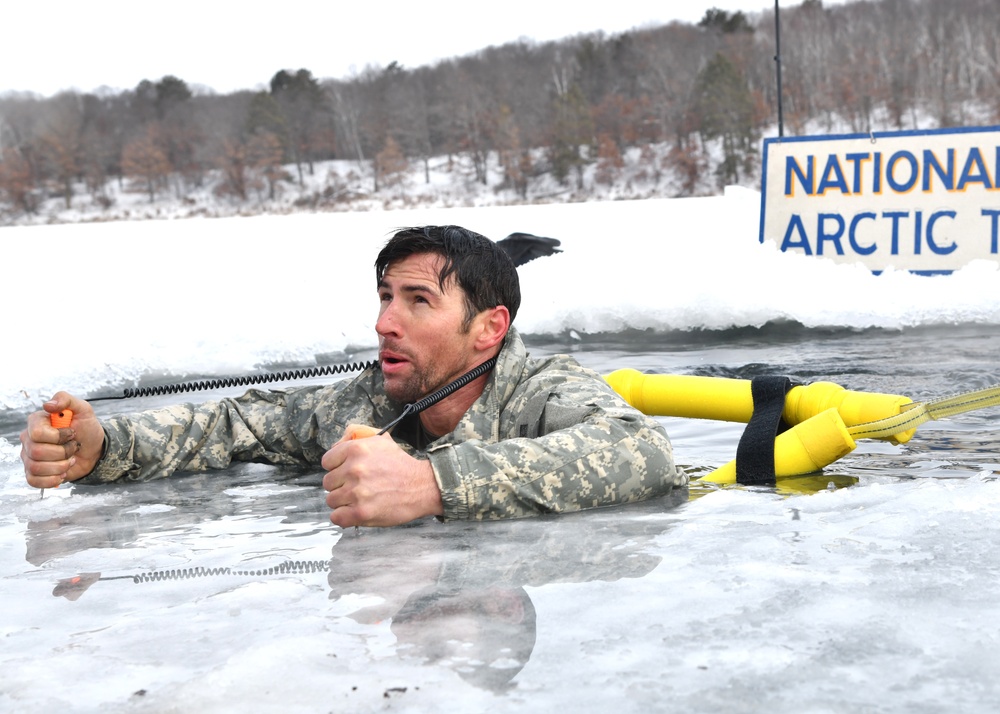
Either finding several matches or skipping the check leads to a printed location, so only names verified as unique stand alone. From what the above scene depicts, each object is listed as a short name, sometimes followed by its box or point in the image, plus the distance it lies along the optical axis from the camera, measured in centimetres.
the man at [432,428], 262
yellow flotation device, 333
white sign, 834
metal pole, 1000
